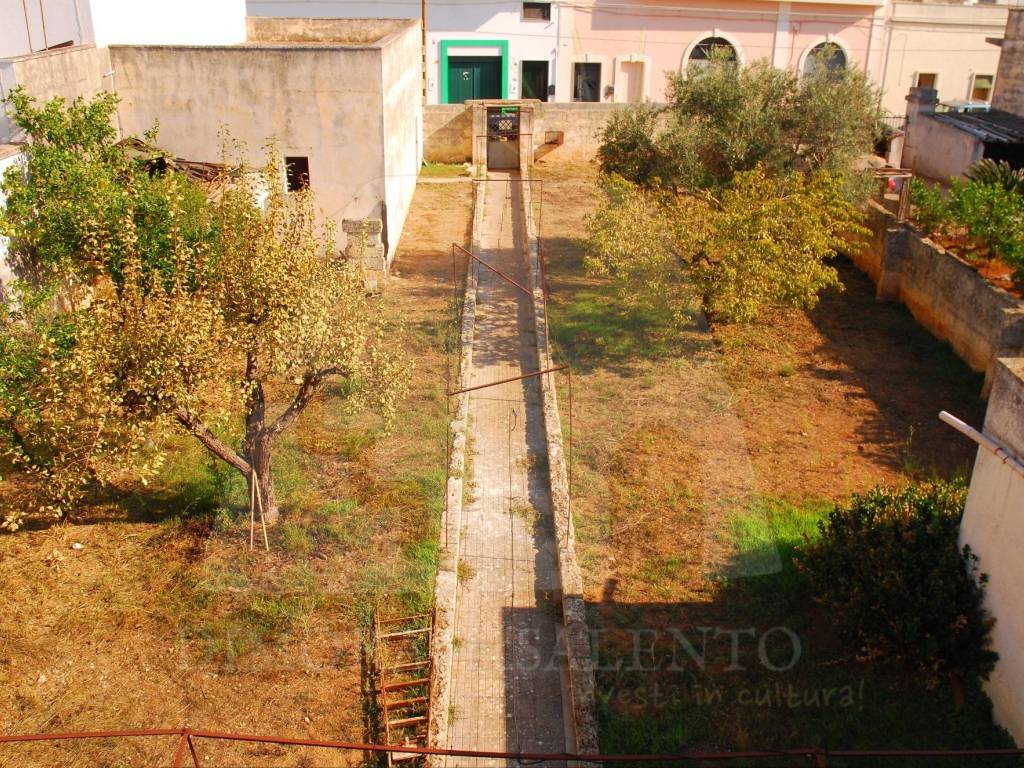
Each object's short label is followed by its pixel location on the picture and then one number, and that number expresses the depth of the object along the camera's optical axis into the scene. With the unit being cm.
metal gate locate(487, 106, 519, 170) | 2466
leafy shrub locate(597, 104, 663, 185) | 1711
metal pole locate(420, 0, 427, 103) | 2754
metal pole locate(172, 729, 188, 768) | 511
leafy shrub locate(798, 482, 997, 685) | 755
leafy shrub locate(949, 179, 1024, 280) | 1327
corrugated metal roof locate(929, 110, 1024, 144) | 1958
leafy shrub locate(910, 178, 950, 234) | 1527
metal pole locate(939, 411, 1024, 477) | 708
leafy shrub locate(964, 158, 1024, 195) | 1555
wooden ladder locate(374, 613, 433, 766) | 754
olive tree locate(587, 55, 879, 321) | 1324
